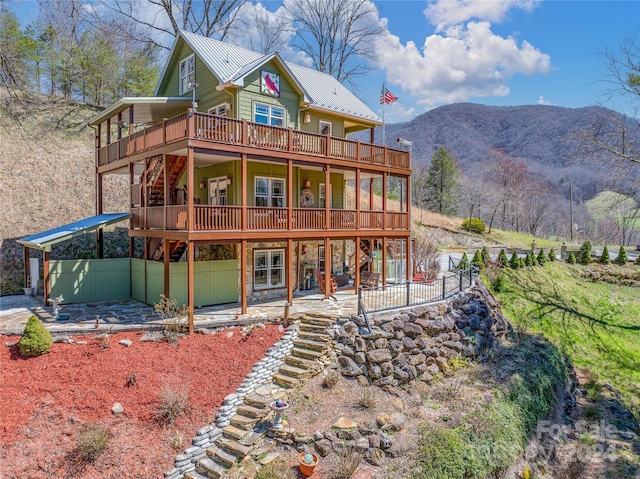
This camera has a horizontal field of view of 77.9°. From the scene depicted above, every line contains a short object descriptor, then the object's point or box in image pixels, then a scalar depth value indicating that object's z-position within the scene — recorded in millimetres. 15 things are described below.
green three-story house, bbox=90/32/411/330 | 13789
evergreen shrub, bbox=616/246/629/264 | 29531
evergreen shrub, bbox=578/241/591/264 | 29625
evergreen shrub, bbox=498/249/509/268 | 24906
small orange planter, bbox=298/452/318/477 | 8383
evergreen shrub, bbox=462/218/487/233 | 42031
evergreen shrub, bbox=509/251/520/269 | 24906
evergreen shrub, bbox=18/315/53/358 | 10094
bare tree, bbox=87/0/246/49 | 28955
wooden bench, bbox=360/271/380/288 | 18031
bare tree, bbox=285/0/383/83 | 35844
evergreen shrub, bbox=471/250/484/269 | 23453
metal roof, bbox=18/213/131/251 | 14227
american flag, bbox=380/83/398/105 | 19578
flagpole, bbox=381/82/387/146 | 19594
